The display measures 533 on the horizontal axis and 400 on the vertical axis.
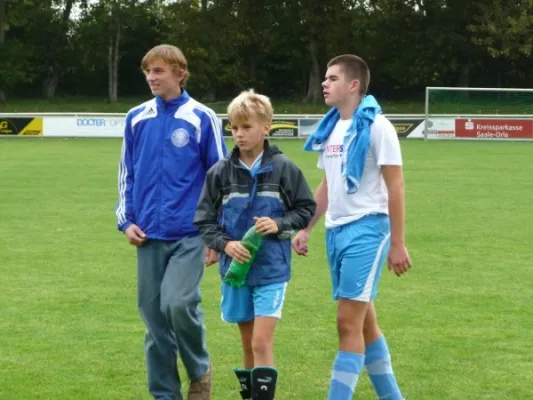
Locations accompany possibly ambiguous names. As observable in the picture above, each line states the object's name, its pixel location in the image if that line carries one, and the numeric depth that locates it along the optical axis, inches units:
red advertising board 1460.4
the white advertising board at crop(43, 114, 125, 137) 1514.5
